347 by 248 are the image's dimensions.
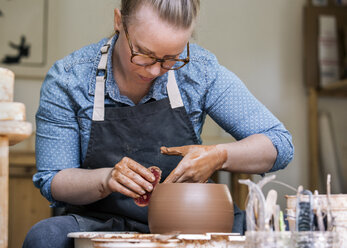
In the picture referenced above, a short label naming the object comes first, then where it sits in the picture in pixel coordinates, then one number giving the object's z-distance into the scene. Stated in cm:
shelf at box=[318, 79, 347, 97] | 323
